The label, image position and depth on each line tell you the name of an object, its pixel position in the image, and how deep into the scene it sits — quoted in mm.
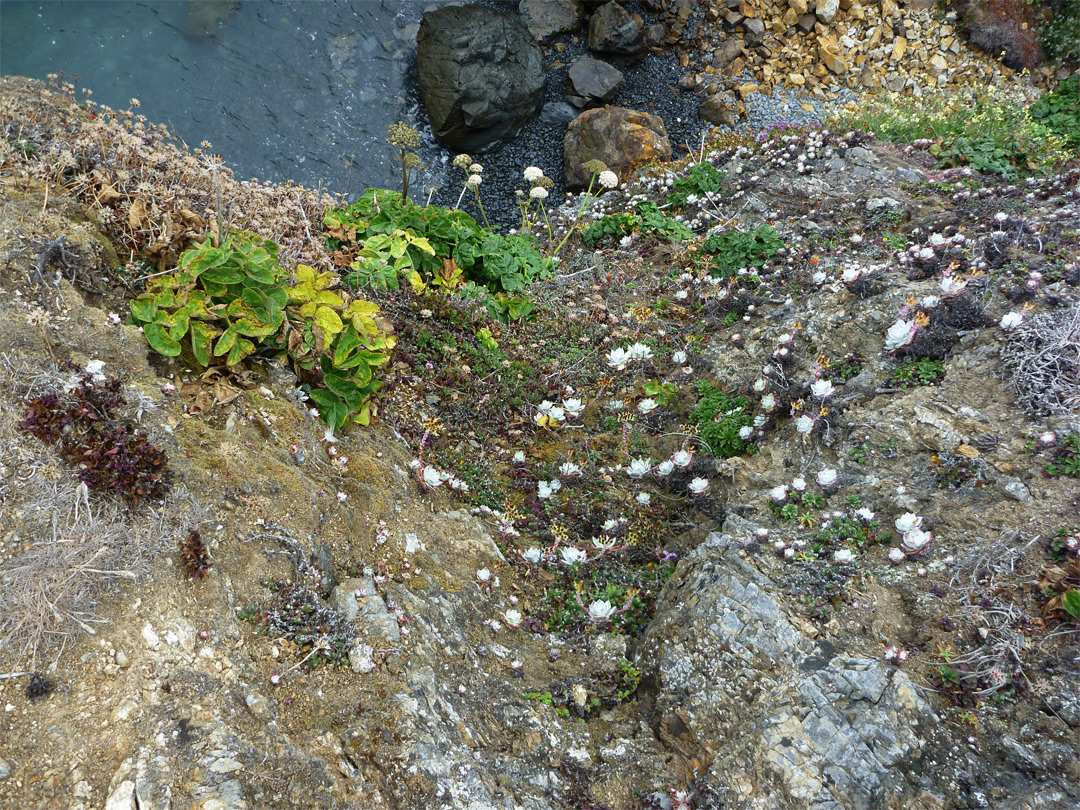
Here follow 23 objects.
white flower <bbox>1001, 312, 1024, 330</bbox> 4289
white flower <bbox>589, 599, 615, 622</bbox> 3885
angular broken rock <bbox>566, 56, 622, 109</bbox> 11766
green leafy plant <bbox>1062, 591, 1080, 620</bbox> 3047
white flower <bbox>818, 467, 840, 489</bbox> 4059
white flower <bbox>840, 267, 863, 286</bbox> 5316
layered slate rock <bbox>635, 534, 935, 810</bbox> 2977
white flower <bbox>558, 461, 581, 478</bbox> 4672
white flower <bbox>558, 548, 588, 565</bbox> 4160
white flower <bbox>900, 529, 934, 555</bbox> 3529
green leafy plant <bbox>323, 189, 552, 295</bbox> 5566
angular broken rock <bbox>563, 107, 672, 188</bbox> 10352
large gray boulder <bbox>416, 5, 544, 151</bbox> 10828
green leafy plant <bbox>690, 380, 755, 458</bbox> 4844
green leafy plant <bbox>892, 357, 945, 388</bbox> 4484
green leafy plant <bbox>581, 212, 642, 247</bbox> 8053
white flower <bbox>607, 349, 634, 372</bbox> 5230
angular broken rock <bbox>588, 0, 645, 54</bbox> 12094
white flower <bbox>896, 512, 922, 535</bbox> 3578
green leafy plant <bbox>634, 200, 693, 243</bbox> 7637
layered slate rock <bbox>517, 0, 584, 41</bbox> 12328
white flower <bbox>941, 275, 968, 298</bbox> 4639
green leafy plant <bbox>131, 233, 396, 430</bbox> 3740
